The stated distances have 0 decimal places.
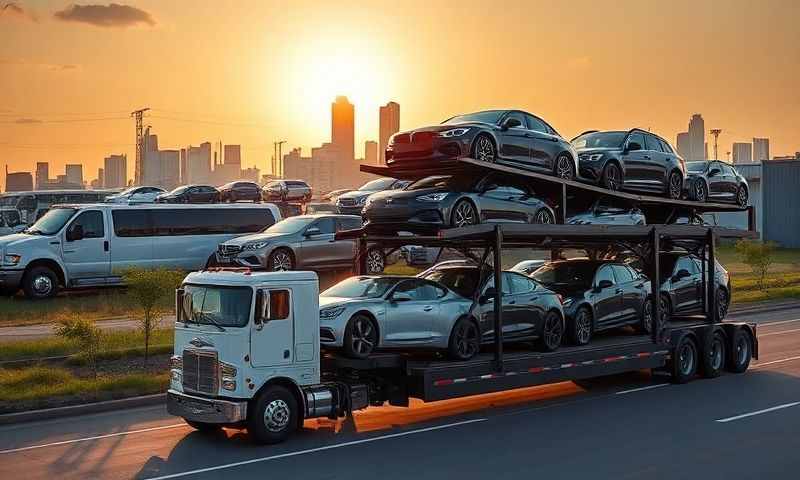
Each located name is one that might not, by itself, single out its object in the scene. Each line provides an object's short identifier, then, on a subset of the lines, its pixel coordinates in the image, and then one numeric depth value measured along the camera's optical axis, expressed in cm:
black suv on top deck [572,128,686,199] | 1807
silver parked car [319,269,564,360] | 1372
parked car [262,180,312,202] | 5456
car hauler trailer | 1270
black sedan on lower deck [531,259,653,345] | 1712
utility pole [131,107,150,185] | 10319
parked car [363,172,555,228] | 1480
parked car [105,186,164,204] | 4925
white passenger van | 2608
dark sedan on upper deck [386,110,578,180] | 1529
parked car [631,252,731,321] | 1958
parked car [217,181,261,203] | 5156
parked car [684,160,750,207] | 2036
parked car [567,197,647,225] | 1739
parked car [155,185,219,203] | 4916
